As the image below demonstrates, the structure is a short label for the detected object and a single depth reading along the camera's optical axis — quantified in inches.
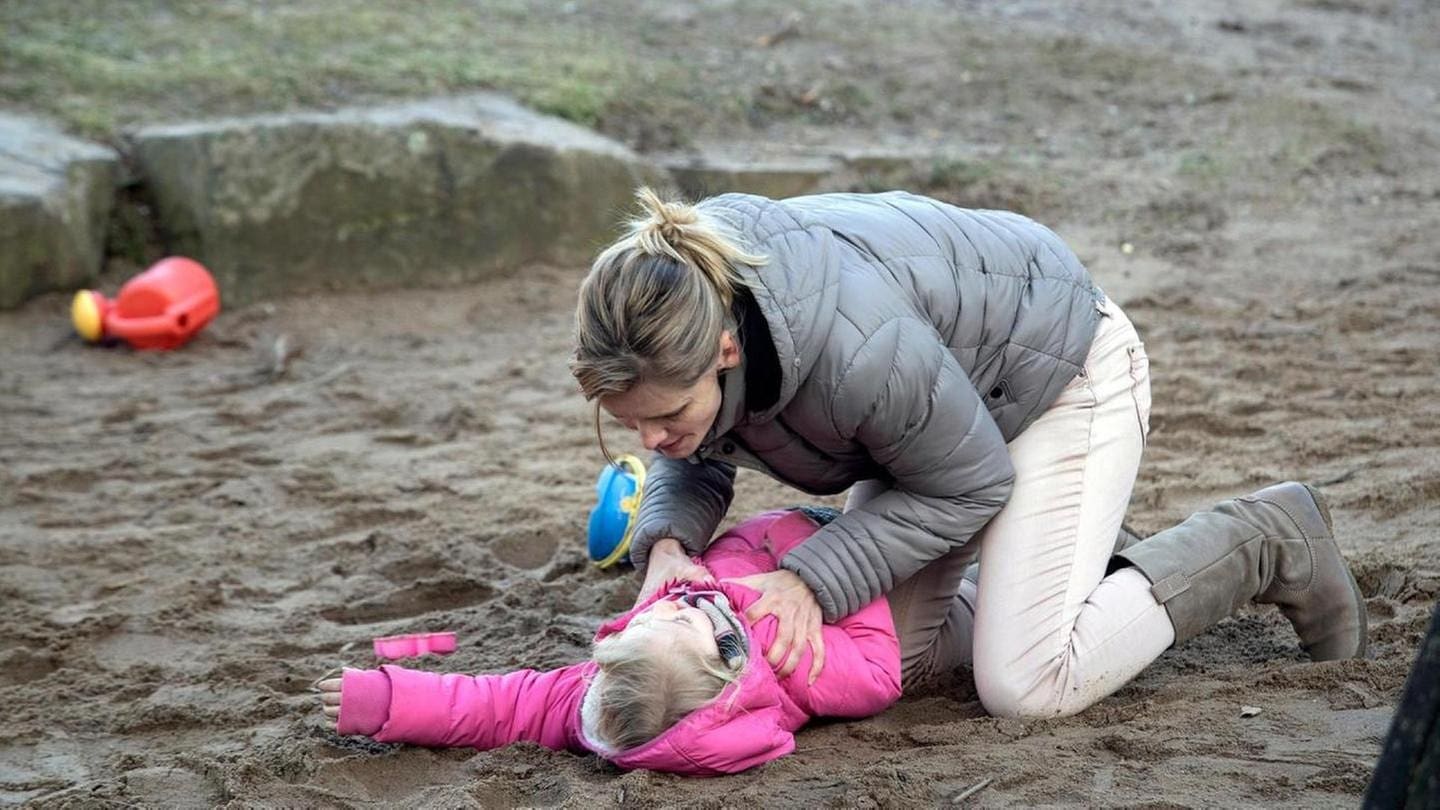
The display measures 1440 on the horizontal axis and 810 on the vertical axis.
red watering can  243.0
